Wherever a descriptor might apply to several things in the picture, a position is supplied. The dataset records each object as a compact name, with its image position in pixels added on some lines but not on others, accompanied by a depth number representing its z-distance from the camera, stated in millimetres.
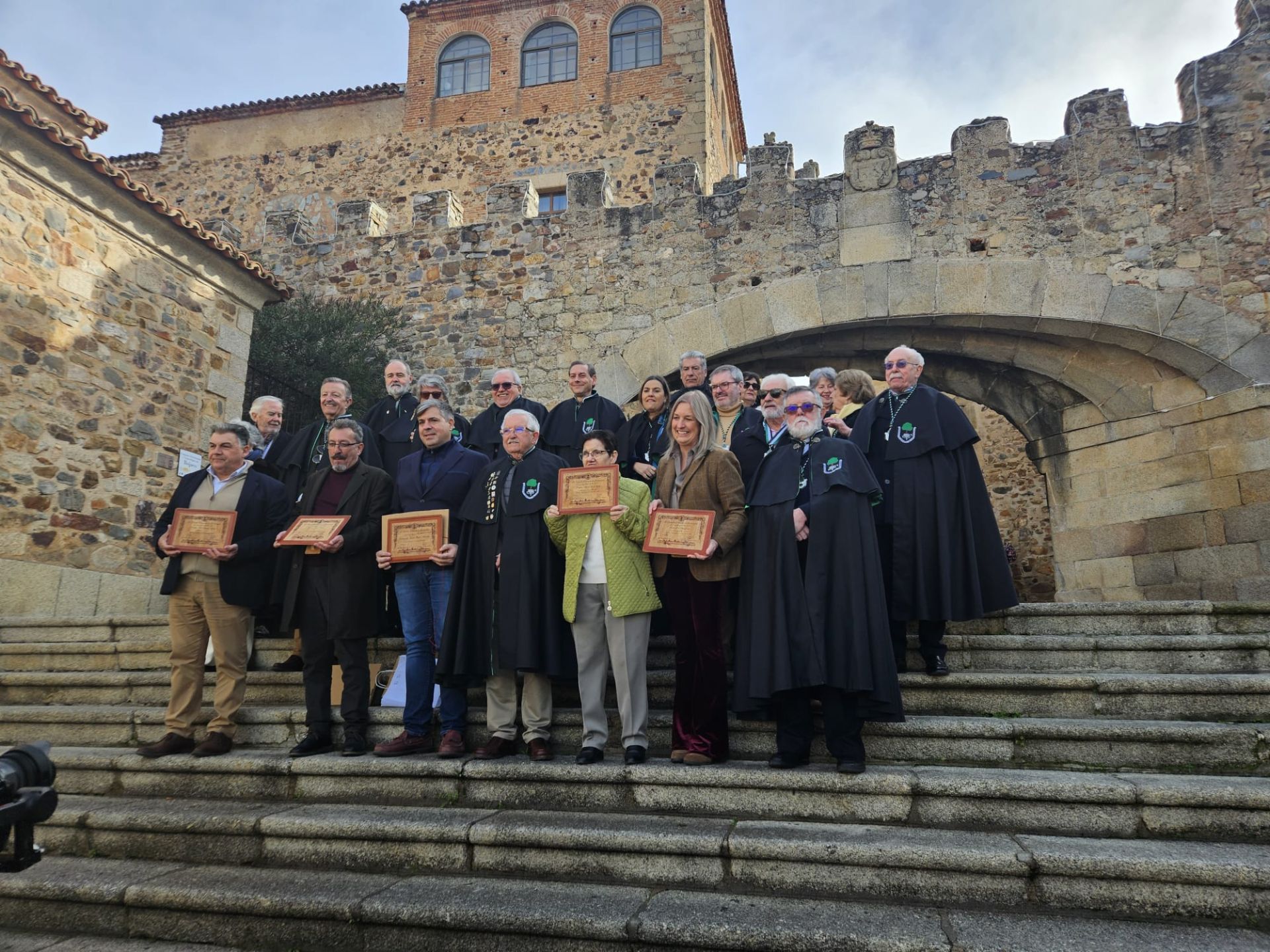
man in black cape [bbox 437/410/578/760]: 4016
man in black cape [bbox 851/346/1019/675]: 4199
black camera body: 2059
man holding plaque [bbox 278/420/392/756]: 4250
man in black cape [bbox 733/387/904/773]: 3520
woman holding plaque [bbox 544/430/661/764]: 3865
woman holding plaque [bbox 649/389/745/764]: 3803
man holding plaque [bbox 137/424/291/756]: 4348
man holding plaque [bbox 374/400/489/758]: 4191
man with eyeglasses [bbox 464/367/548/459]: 5984
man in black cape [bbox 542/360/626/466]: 6215
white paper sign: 8359
